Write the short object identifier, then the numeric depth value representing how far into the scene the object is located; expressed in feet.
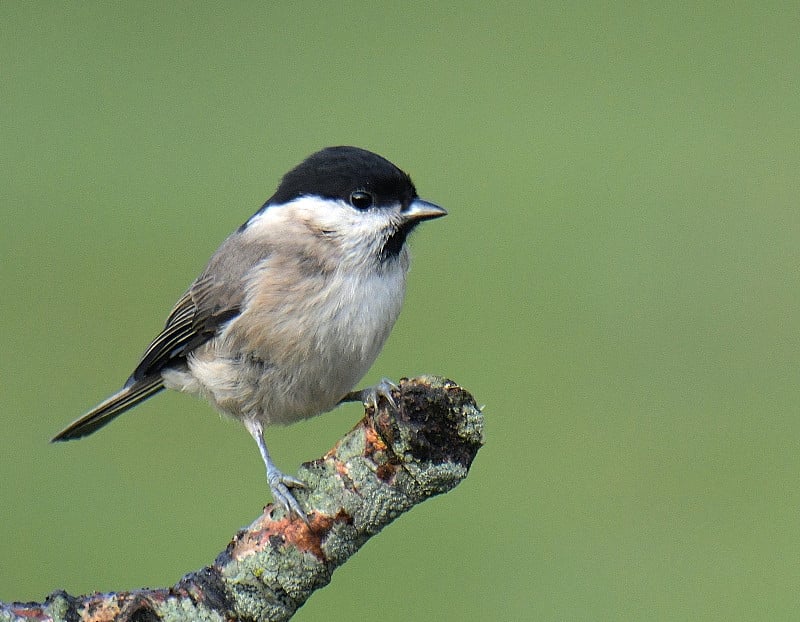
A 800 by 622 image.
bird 19.81
